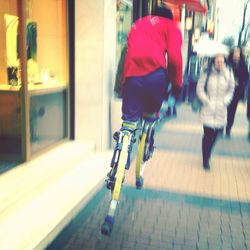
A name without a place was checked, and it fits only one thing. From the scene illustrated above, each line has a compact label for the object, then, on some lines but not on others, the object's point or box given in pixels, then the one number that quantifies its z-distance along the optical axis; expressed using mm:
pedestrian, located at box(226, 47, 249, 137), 8812
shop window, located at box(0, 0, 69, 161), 5090
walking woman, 5953
